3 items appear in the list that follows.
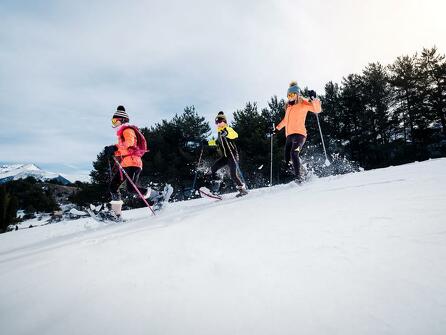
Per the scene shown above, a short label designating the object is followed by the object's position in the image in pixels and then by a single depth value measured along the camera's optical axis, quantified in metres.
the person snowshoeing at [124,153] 5.18
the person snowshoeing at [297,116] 6.22
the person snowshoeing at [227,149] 6.58
